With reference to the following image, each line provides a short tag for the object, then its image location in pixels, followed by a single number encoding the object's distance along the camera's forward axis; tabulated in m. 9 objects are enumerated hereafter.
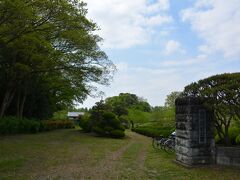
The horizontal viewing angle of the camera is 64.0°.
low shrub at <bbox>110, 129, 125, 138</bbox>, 15.06
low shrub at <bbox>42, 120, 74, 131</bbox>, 17.72
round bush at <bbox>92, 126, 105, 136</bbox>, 15.43
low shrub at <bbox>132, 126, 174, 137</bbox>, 13.62
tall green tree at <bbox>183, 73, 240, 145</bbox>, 5.75
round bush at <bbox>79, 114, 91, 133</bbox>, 17.25
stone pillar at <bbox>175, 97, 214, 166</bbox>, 6.36
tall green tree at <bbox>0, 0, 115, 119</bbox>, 9.82
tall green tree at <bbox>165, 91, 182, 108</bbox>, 30.47
